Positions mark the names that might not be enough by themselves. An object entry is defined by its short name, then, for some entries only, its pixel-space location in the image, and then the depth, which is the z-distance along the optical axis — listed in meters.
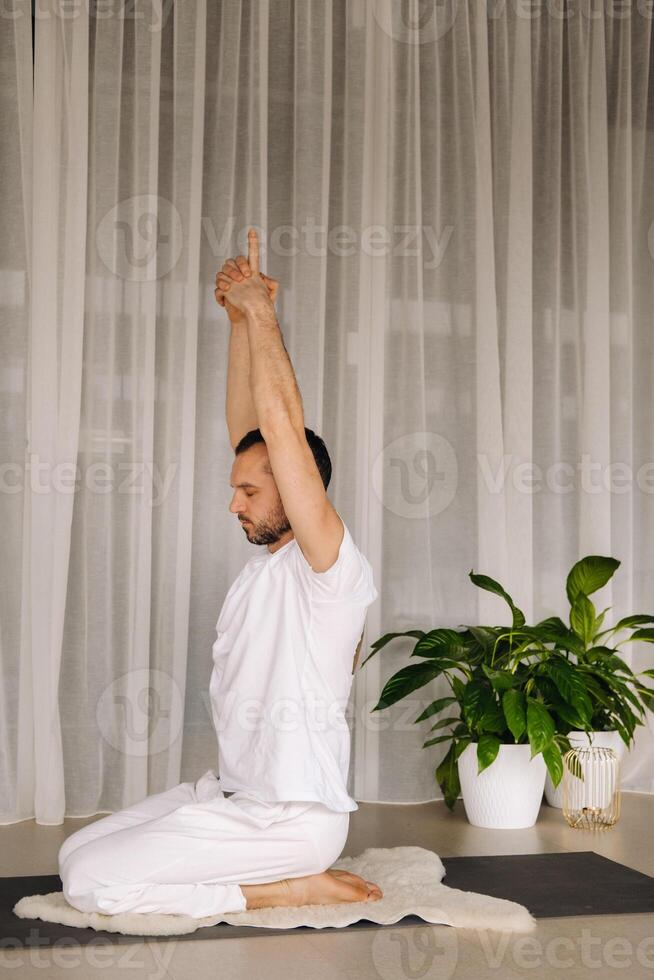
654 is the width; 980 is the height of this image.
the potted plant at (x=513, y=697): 3.28
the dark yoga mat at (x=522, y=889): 2.20
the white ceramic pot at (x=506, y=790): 3.35
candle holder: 3.36
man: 2.20
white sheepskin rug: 2.20
